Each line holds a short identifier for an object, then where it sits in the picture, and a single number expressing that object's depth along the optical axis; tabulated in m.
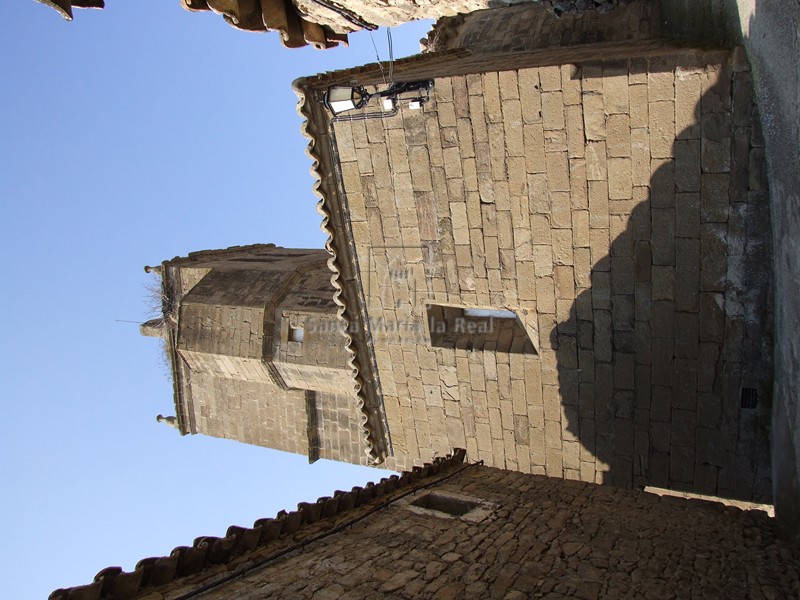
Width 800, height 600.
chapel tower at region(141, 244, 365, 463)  10.95
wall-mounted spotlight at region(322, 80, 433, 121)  7.11
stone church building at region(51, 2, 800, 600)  5.15
